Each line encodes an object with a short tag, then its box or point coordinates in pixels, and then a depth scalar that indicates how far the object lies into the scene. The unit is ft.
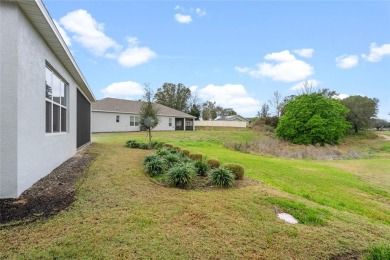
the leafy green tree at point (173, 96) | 176.96
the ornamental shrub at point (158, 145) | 45.35
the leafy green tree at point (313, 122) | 97.35
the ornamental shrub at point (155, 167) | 23.41
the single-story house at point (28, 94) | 14.32
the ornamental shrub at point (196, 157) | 27.46
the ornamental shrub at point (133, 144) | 47.96
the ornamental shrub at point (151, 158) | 27.05
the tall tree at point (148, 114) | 53.42
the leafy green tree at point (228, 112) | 226.58
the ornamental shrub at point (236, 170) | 21.81
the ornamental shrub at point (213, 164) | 24.07
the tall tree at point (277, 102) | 178.20
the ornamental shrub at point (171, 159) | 26.61
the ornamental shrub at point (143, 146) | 46.65
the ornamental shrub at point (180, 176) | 19.56
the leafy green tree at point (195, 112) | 160.27
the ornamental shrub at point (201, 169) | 23.91
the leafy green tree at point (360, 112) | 136.98
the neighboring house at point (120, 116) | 94.48
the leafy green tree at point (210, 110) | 209.77
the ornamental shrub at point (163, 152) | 32.00
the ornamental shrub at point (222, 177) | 20.03
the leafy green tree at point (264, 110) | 191.21
